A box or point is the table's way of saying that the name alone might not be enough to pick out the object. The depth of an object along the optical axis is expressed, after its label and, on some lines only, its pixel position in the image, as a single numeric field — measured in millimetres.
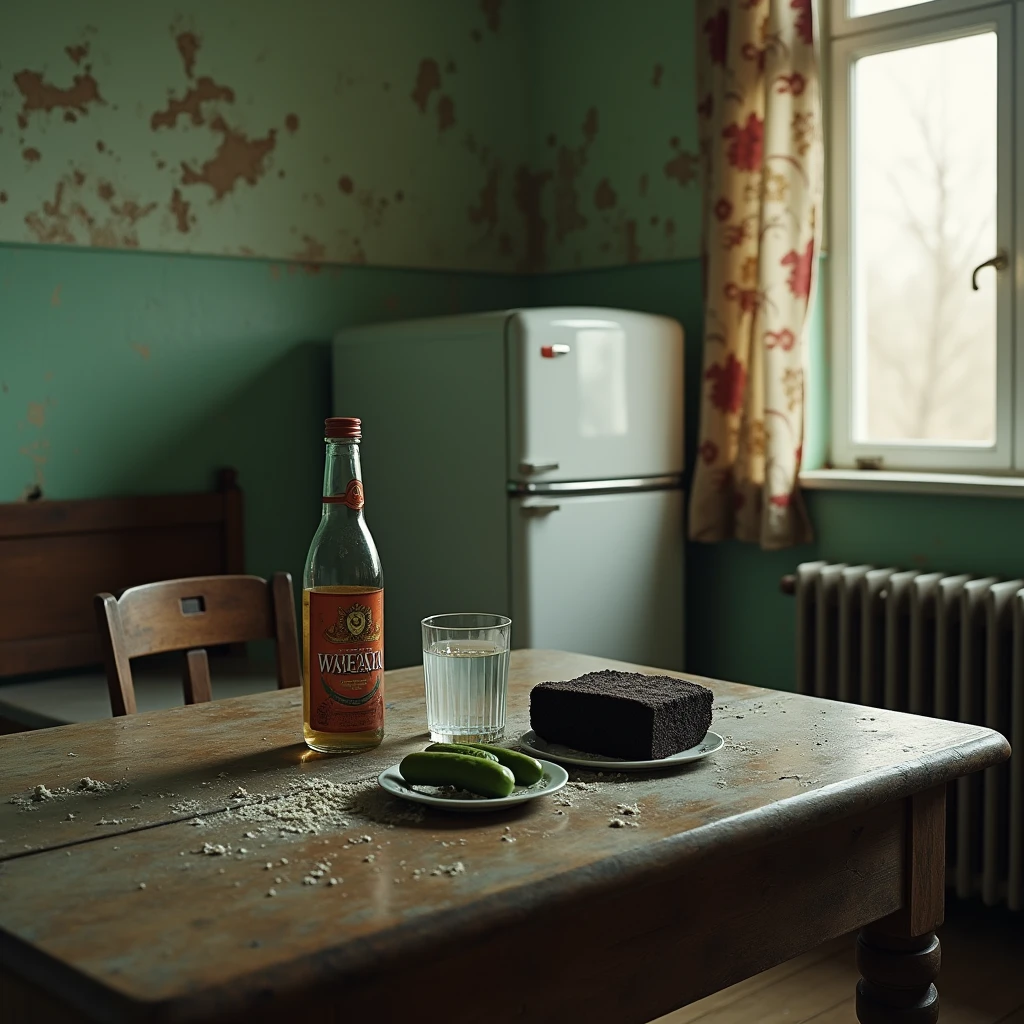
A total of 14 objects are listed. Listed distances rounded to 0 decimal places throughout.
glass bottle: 1320
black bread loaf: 1303
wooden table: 879
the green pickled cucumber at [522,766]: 1222
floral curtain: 3145
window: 2979
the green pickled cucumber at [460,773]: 1177
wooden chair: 1837
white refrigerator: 3062
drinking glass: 1366
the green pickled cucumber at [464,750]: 1235
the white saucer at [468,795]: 1152
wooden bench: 2936
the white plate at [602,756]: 1285
